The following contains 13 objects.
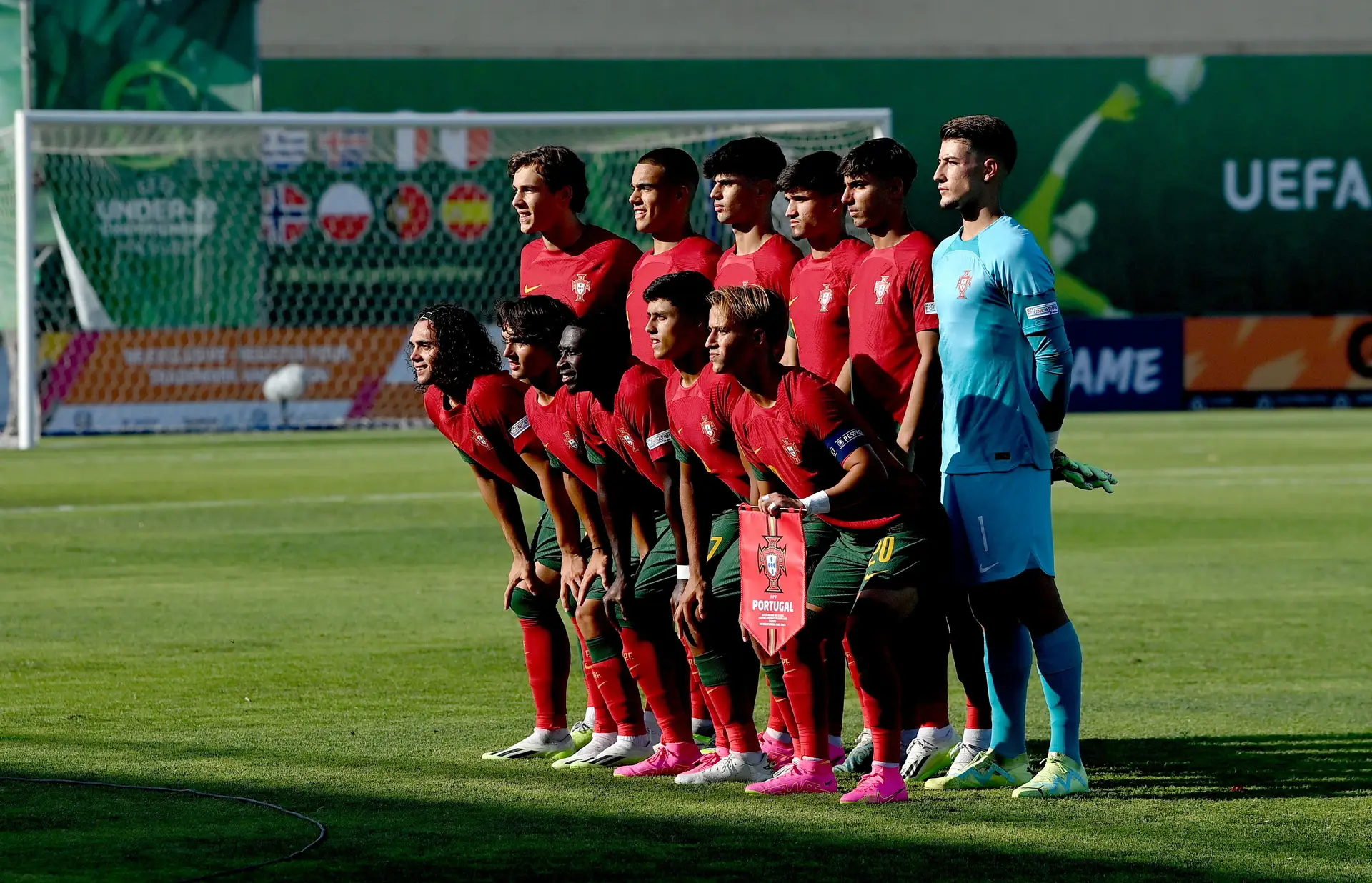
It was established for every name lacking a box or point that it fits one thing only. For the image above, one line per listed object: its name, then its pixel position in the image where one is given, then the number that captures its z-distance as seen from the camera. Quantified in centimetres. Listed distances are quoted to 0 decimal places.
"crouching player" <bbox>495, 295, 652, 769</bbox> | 1388
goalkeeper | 1287
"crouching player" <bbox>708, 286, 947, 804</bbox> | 1245
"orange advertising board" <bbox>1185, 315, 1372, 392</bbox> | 6887
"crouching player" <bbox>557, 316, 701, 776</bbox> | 1337
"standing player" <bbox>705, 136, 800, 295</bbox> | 1371
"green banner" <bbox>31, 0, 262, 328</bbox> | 5819
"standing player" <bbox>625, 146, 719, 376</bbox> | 1403
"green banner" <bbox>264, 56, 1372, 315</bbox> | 8637
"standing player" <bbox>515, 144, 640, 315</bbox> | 1446
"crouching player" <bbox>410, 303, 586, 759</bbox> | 1430
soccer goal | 5197
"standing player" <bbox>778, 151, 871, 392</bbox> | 1349
